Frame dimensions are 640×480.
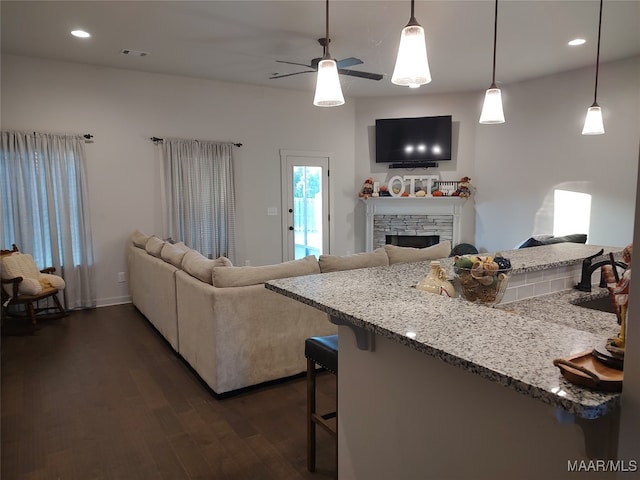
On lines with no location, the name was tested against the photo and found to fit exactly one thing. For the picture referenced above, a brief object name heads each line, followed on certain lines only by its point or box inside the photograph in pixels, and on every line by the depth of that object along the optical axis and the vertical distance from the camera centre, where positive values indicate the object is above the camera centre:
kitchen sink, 2.05 -0.56
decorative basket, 1.52 -0.32
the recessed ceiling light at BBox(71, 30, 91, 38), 4.11 +1.57
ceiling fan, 4.34 +1.34
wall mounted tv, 6.84 +0.82
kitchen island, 0.86 -0.52
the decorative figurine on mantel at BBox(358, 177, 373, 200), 7.09 +0.02
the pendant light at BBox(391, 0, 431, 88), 1.76 +0.57
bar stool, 1.97 -0.91
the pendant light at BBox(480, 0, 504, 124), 2.48 +0.49
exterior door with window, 6.80 -0.19
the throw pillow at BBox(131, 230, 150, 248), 5.01 -0.56
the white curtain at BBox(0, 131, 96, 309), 4.68 -0.14
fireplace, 6.96 -0.50
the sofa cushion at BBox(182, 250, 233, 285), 3.02 -0.55
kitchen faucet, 2.14 -0.42
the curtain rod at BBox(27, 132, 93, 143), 5.13 +0.68
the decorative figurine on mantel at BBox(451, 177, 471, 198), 6.70 +0.02
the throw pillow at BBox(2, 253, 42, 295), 4.18 -0.80
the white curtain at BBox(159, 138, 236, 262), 5.66 -0.03
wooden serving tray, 0.76 -0.34
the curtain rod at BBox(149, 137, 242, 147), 5.55 +0.70
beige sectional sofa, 2.85 -0.90
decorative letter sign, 7.02 +0.14
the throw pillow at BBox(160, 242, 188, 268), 3.67 -0.56
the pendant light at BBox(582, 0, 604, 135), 2.88 +0.46
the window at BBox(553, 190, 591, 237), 5.51 -0.31
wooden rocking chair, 4.19 -0.93
